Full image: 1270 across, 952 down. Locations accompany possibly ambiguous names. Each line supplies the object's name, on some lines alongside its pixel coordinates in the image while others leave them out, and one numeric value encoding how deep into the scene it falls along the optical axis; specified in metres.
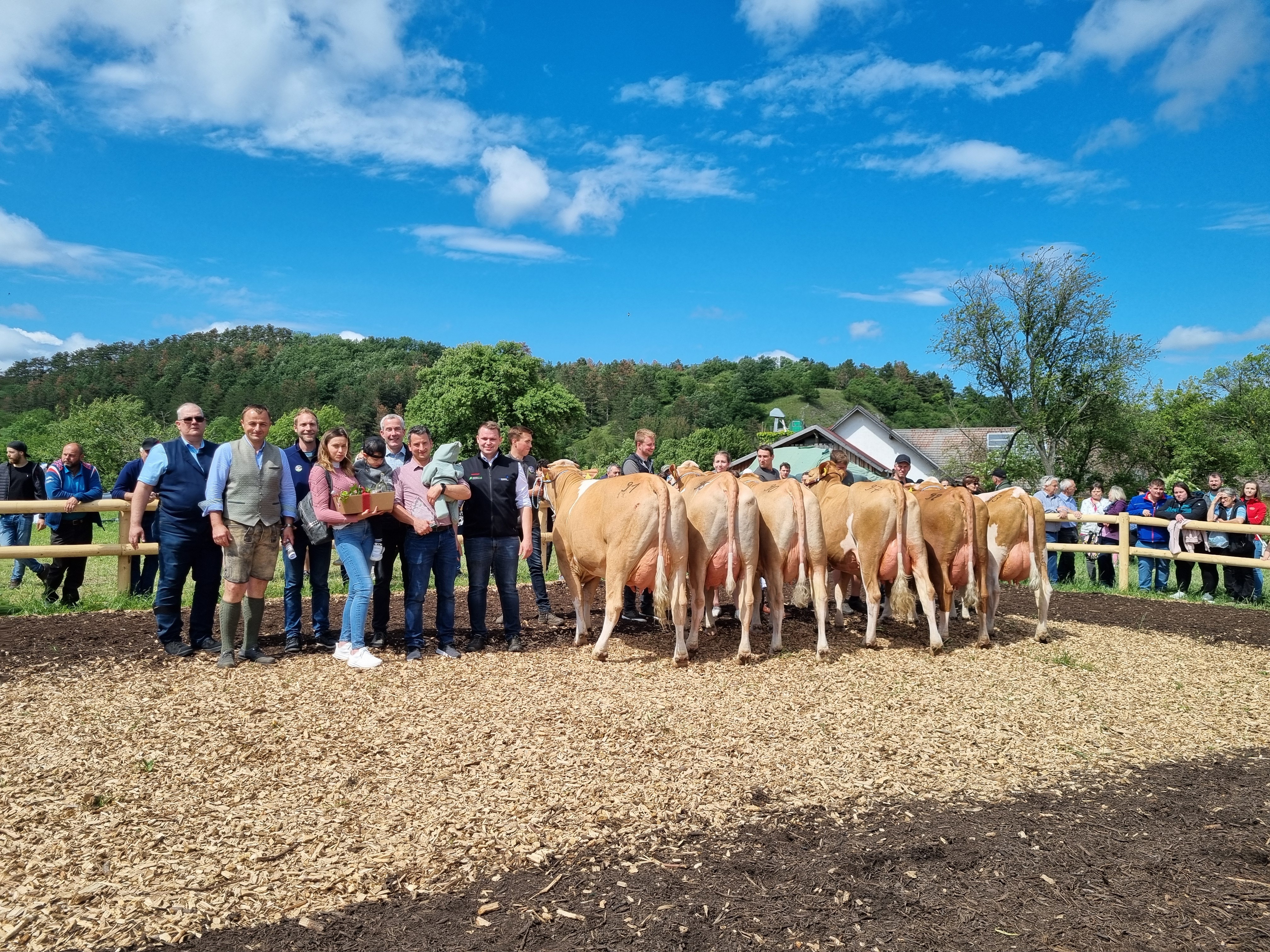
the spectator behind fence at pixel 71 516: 9.93
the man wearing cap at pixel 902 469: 10.51
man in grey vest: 6.70
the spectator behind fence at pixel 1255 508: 11.82
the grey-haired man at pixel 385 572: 7.66
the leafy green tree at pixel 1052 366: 34.44
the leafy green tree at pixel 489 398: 54.06
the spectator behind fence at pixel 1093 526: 14.20
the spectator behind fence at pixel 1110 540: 13.95
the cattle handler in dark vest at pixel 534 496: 8.70
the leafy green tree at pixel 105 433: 55.91
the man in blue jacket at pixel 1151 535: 13.00
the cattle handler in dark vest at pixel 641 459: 9.22
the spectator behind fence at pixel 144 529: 8.96
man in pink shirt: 7.21
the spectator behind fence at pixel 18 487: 10.52
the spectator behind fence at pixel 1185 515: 12.39
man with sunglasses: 6.98
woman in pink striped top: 6.89
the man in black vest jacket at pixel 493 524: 7.63
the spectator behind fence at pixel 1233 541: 12.02
